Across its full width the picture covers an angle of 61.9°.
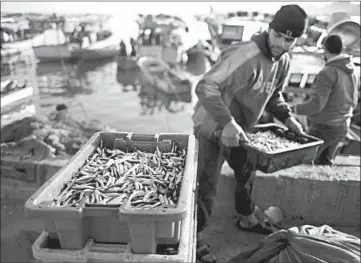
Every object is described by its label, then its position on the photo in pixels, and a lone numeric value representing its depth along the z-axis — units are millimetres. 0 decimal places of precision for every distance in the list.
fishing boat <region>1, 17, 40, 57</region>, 38012
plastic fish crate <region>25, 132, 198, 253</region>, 1877
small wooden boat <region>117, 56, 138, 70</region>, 36156
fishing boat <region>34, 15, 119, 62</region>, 38688
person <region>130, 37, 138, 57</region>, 37312
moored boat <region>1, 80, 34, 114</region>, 17656
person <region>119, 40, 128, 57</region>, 36000
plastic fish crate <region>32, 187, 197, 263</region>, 1957
